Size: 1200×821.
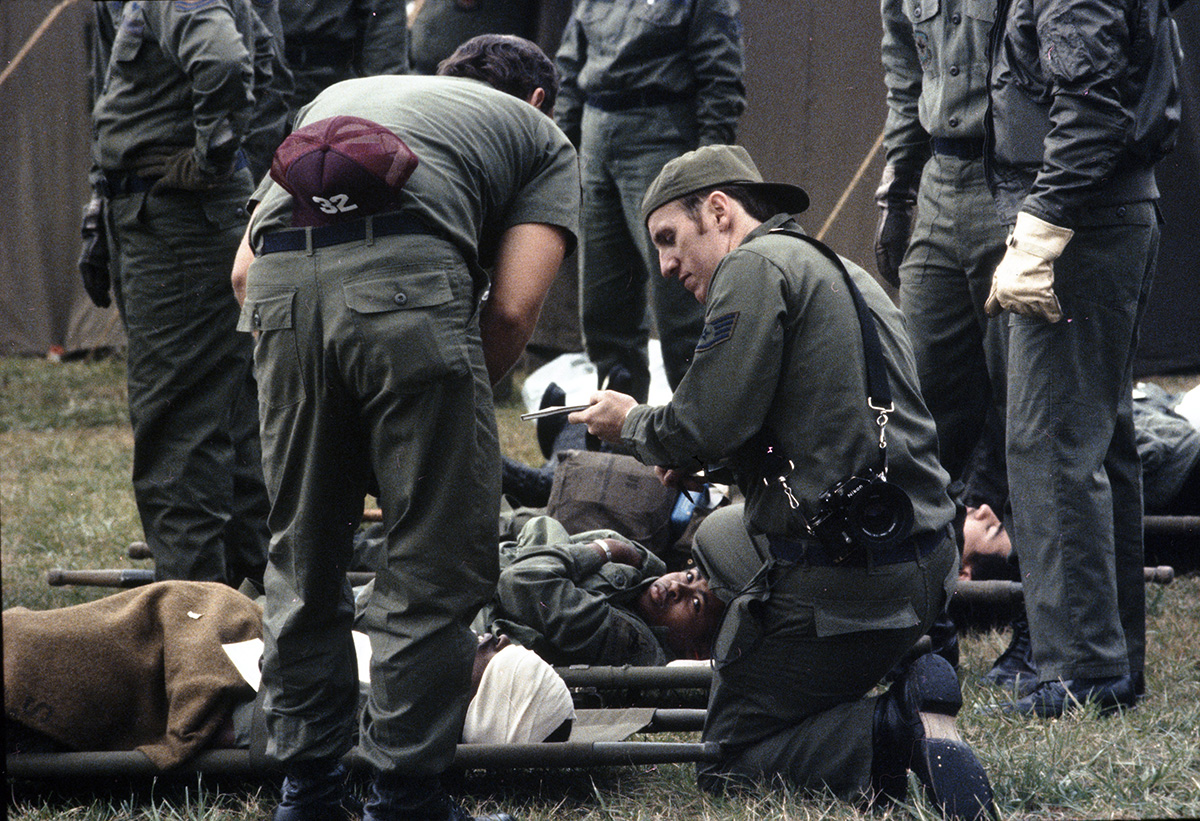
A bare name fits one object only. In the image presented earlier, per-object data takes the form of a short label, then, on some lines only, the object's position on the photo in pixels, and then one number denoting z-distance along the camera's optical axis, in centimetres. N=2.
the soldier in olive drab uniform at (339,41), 1110
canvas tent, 1454
